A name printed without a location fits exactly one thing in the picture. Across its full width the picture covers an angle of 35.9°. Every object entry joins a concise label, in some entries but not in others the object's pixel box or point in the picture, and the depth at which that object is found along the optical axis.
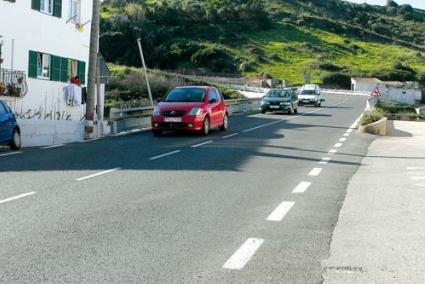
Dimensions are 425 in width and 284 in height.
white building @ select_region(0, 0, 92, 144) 26.47
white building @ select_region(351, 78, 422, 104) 91.06
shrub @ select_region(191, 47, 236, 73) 119.31
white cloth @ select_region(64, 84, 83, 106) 31.34
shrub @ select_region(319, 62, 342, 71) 130.75
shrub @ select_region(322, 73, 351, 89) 119.81
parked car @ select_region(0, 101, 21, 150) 16.38
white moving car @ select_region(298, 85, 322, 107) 52.50
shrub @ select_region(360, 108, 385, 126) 25.96
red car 20.94
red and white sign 38.26
